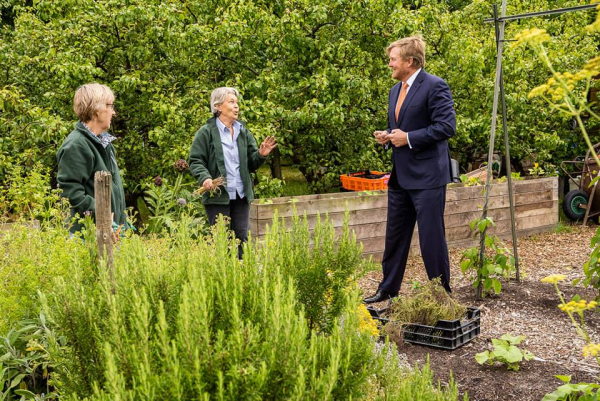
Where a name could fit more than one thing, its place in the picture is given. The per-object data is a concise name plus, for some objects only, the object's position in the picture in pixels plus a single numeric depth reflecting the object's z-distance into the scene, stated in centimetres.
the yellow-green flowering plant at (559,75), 156
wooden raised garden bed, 627
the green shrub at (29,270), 272
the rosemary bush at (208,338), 166
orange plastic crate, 718
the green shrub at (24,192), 459
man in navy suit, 465
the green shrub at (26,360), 253
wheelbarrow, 929
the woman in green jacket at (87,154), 357
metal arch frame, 500
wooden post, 246
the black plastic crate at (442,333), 414
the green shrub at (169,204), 579
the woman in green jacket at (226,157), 500
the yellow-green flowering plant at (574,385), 176
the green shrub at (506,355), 369
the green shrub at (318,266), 250
